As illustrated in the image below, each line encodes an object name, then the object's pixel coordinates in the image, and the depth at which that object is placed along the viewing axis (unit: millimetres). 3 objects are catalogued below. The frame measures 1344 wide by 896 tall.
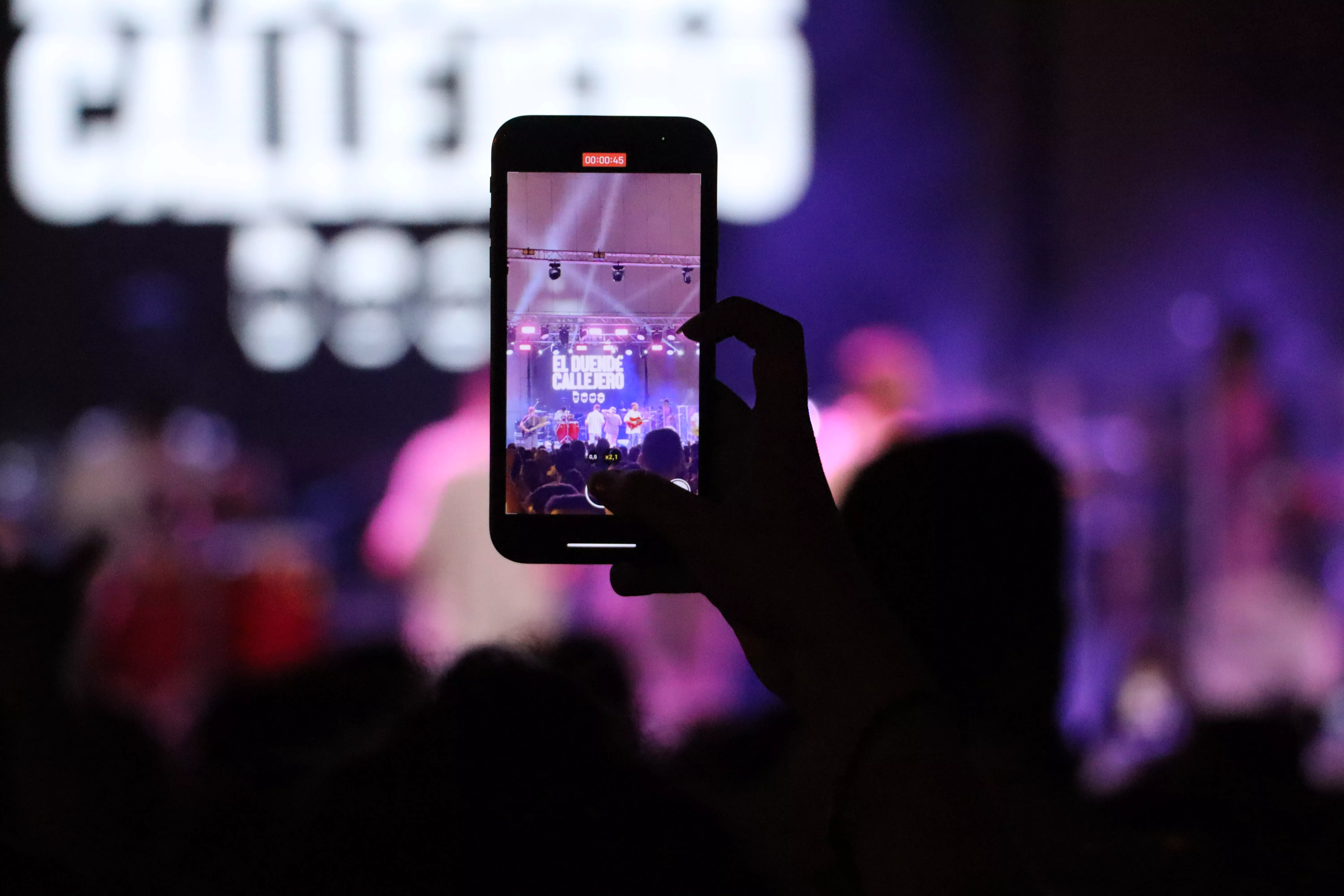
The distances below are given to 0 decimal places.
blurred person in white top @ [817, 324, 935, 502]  6668
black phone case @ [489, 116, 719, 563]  1661
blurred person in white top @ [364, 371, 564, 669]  5773
